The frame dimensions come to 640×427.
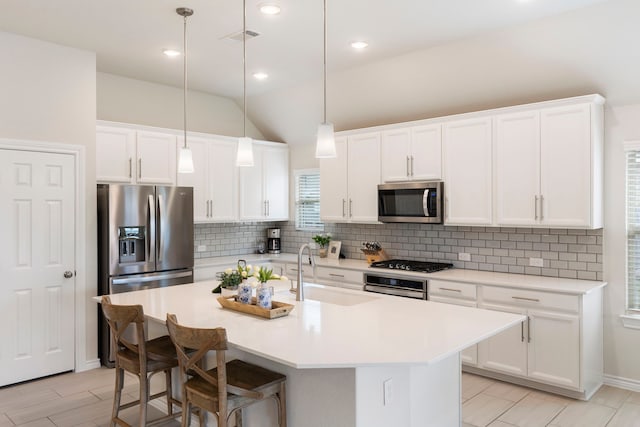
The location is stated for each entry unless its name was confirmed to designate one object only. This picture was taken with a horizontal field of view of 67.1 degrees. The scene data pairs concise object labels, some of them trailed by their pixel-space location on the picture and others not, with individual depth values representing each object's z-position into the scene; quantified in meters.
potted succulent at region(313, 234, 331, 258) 6.18
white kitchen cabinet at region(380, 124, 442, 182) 4.86
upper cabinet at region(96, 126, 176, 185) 4.88
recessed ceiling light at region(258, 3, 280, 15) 3.49
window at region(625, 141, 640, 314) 4.07
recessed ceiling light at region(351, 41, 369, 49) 4.29
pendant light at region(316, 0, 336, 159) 2.91
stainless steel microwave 4.80
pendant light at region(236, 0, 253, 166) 3.30
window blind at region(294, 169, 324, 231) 6.59
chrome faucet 3.30
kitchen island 2.19
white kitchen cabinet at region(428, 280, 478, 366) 4.34
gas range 4.81
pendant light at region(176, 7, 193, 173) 3.54
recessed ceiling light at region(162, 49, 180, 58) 4.53
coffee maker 6.84
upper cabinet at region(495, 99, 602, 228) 3.94
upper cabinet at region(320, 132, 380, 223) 5.43
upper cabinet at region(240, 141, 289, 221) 6.24
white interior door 4.17
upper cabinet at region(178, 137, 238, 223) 5.68
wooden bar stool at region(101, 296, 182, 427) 2.85
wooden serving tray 2.82
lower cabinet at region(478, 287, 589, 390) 3.81
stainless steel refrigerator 4.61
